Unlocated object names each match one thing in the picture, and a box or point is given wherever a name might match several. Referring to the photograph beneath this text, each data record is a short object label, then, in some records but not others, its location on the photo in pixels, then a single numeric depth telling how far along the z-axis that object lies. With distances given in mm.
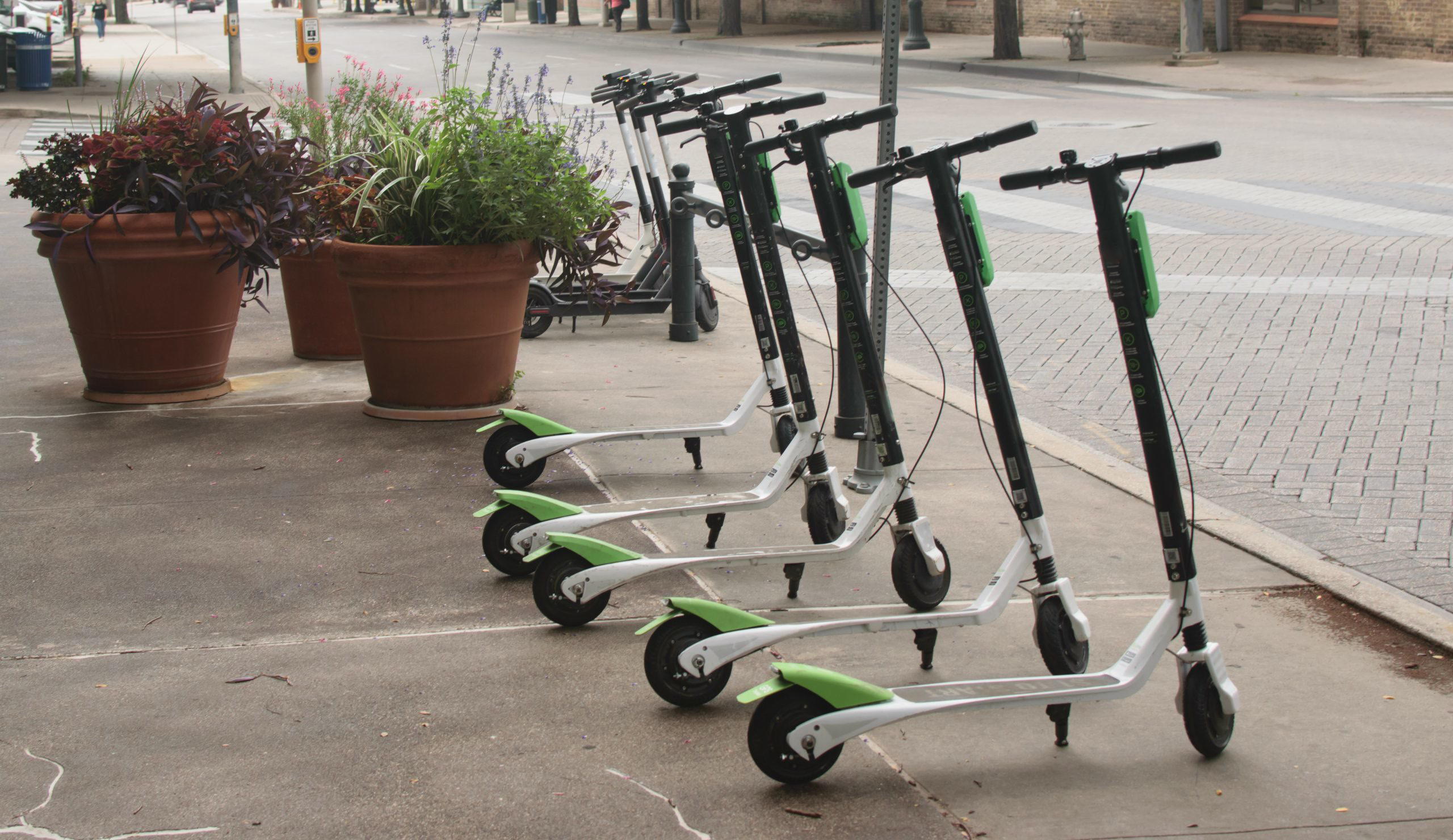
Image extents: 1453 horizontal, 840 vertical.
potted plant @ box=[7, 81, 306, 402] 6020
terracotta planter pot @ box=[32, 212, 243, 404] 6008
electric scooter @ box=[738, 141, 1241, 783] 3111
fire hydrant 29641
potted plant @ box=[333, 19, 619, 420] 5852
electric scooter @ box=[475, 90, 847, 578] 4363
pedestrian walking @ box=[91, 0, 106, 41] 48594
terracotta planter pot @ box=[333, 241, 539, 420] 5855
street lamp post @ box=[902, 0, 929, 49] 34875
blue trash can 25469
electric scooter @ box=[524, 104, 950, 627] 3992
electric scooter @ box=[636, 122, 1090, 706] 3457
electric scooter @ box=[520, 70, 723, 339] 7562
